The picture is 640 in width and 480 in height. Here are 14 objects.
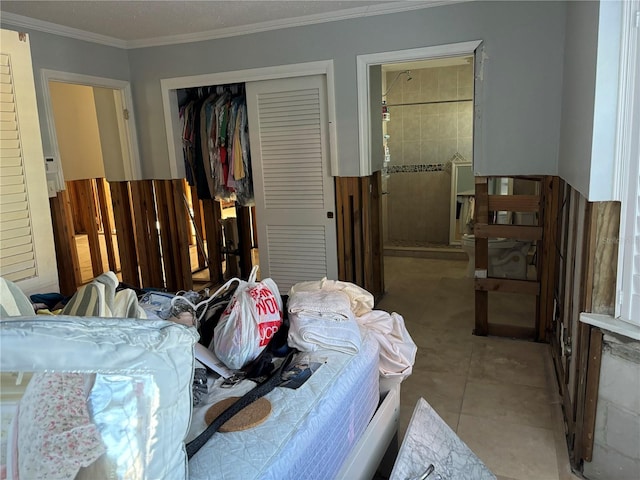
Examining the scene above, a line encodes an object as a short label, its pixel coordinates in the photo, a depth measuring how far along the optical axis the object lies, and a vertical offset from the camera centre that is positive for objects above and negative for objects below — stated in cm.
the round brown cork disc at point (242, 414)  122 -66
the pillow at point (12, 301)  108 -29
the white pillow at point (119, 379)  75 -36
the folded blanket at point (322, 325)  166 -58
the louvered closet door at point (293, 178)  367 -9
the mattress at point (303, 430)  110 -68
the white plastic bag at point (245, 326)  157 -54
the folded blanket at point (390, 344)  193 -76
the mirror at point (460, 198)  549 -45
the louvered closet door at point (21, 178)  209 +0
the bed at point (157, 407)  76 -45
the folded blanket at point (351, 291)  202 -55
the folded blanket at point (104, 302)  128 -36
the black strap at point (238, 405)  114 -66
